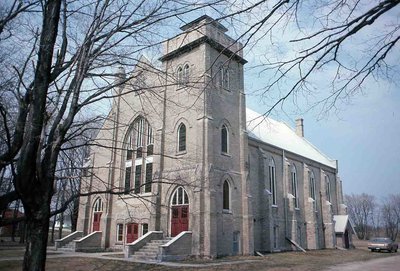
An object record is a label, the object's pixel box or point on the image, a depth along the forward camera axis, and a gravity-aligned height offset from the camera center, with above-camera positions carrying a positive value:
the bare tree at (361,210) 106.75 +2.50
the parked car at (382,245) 36.50 -2.62
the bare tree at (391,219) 101.09 -0.17
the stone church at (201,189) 23.30 +2.11
